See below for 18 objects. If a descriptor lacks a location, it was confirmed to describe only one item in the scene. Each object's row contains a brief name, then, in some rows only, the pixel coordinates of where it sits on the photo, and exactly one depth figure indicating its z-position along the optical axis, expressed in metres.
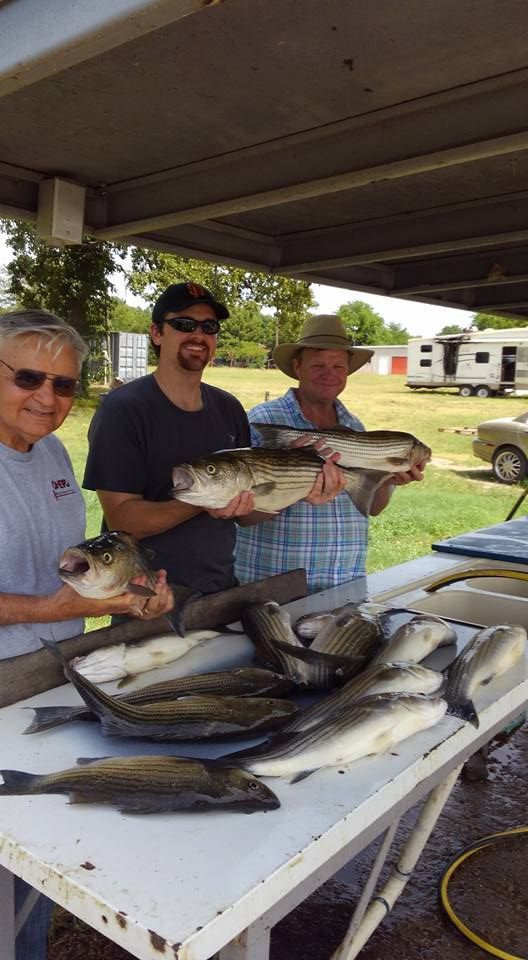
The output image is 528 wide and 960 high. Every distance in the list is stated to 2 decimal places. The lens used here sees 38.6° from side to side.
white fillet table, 1.31
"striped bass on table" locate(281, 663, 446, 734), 2.04
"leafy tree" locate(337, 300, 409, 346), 89.69
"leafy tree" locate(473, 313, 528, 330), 58.46
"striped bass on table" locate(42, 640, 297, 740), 1.93
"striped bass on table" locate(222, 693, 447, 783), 1.78
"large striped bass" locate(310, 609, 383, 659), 2.56
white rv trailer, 33.06
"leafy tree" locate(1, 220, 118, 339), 16.79
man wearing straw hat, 3.91
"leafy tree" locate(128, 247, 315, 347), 11.72
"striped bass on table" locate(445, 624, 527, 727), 2.19
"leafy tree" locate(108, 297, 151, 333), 41.36
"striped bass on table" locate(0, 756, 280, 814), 1.62
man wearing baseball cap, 3.16
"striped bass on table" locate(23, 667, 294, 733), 2.13
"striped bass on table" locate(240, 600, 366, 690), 2.36
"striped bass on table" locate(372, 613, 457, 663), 2.52
